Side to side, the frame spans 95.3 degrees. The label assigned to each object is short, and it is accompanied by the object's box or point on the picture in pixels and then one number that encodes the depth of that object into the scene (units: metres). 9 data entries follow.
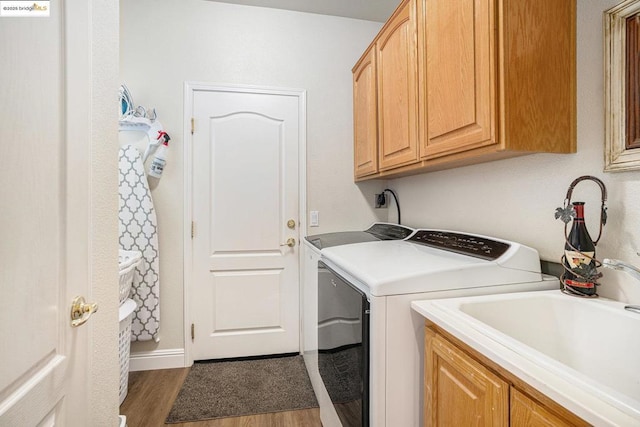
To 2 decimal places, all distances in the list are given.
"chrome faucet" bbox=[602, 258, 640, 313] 0.74
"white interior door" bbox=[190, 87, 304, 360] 2.26
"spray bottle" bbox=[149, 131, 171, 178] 2.12
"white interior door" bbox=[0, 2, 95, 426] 0.55
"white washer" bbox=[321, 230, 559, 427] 0.96
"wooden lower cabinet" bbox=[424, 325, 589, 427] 0.58
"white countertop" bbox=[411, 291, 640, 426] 0.46
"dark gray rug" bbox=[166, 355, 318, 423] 1.73
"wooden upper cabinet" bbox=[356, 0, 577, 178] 1.02
